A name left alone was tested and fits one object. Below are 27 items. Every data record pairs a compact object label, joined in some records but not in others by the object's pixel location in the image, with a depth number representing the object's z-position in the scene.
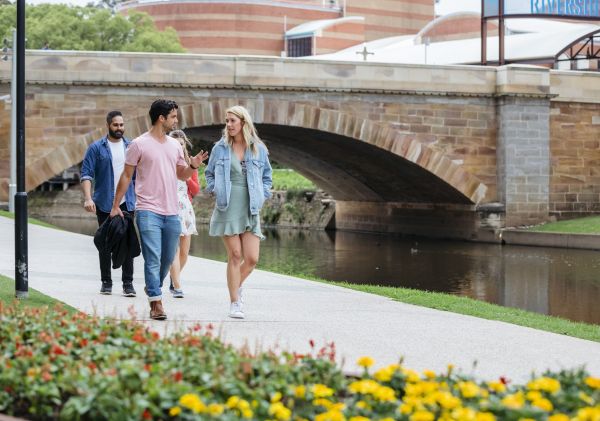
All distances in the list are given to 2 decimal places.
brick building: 130.10
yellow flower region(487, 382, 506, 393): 9.03
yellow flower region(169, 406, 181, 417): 8.30
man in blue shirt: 17.97
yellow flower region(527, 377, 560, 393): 8.91
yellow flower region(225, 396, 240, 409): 8.48
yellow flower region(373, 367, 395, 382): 9.39
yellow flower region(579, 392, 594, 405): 8.83
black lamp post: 16.04
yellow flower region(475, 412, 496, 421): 7.88
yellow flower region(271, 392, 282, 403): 8.74
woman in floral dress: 19.33
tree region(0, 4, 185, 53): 95.13
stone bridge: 46.99
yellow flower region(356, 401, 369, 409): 8.76
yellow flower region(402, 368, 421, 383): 9.29
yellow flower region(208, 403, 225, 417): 8.21
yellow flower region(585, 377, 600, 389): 9.12
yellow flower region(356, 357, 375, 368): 9.30
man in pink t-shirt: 15.28
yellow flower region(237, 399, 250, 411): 8.40
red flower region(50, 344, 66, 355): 10.03
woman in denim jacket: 15.84
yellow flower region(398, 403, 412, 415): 8.48
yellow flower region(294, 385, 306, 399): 8.78
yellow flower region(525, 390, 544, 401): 8.72
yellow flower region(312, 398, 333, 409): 8.77
